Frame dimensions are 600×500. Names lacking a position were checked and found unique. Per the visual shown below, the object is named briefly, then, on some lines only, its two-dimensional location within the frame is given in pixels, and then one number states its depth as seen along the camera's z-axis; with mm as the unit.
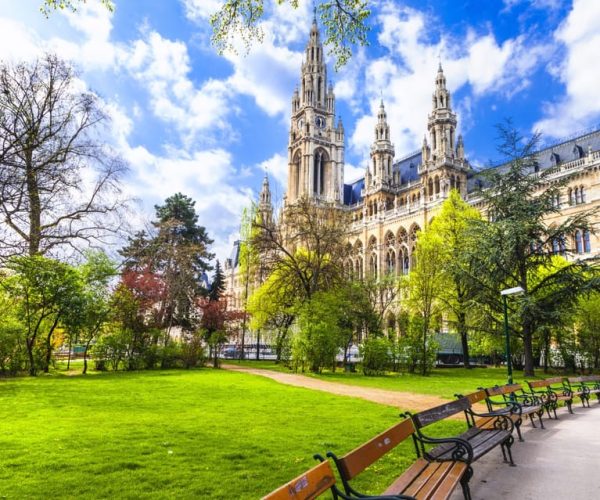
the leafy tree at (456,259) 24438
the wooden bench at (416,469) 3514
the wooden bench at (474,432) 5198
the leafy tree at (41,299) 19547
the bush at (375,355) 23188
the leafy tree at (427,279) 27406
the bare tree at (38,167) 13820
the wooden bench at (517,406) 8055
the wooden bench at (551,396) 10655
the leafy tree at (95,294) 21359
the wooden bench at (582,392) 12914
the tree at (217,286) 44250
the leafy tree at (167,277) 27953
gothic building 41156
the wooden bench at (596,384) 13855
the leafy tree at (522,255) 22188
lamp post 13909
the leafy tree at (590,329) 25688
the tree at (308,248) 27438
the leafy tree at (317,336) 22844
